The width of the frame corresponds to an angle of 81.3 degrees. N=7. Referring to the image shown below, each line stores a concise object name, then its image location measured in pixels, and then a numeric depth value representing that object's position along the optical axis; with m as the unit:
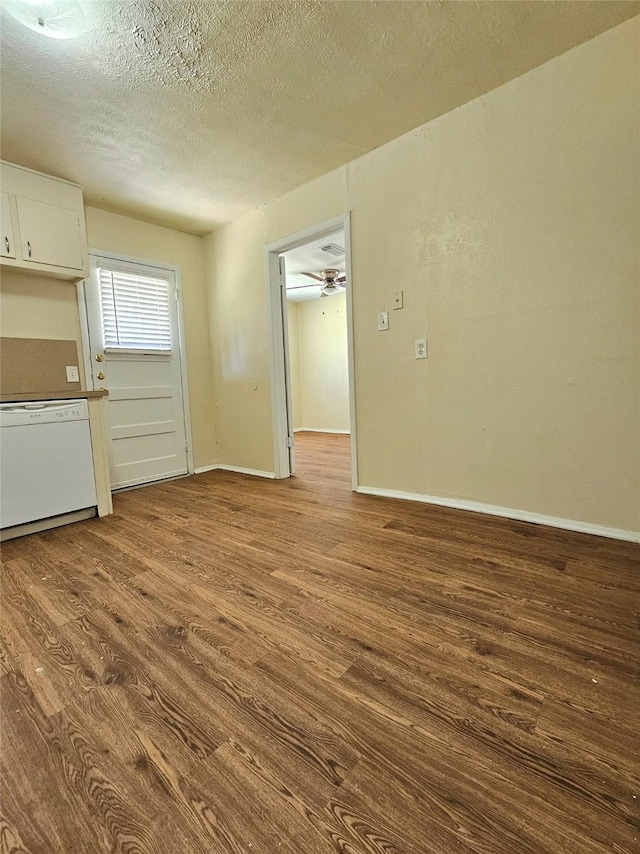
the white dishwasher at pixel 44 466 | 2.28
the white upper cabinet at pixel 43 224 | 2.54
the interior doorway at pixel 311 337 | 3.43
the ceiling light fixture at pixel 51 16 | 1.52
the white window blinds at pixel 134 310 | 3.38
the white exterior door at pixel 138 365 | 3.35
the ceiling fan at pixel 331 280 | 5.16
